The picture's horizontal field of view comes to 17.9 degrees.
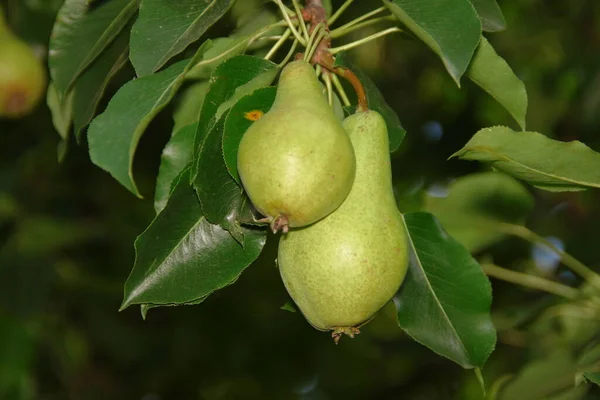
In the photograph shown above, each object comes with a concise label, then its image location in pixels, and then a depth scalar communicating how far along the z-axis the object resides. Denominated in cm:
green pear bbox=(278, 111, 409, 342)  87
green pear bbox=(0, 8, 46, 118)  135
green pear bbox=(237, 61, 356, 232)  84
